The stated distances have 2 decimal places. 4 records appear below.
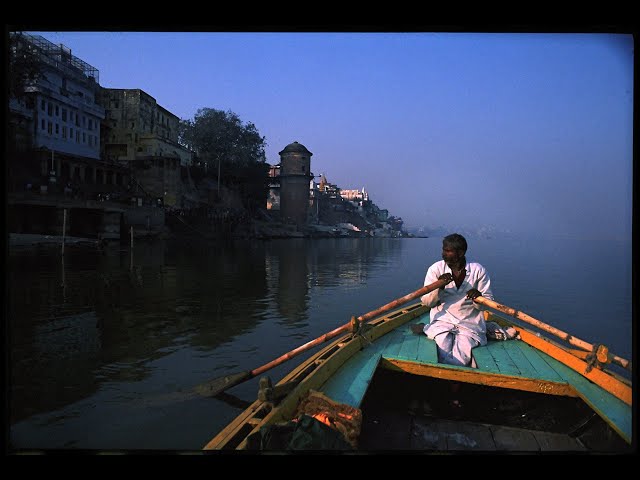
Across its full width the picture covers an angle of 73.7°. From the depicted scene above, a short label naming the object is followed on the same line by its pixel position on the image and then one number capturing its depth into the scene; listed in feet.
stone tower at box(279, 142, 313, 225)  230.07
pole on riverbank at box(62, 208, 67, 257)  86.08
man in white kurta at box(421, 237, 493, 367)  16.53
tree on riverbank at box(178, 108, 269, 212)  212.84
